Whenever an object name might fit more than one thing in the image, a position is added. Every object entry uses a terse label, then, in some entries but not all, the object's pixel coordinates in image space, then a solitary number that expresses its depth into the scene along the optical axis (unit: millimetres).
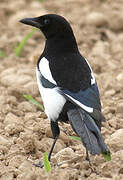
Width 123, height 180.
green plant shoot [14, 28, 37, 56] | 12398
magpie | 7477
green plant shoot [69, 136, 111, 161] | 7364
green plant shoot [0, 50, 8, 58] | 12387
